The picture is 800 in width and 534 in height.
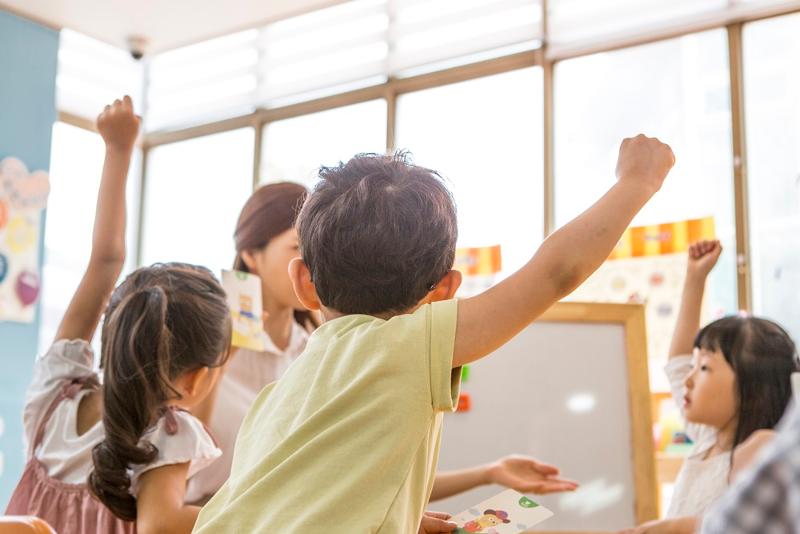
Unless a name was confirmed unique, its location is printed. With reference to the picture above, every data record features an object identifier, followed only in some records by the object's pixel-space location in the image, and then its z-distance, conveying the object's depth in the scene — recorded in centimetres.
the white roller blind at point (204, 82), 608
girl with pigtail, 134
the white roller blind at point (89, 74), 595
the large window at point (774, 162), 415
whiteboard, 244
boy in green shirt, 92
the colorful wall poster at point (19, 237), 484
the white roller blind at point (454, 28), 501
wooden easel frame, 242
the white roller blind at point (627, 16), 436
